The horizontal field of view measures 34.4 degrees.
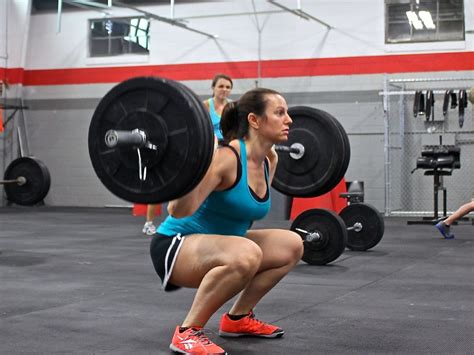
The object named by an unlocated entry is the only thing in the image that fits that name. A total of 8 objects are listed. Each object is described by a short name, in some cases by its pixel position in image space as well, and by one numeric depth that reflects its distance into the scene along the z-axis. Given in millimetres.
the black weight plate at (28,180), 4211
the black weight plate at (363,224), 4535
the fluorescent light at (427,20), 8422
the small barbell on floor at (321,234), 3818
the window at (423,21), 8344
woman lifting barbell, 1992
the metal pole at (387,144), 7957
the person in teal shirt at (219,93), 4430
